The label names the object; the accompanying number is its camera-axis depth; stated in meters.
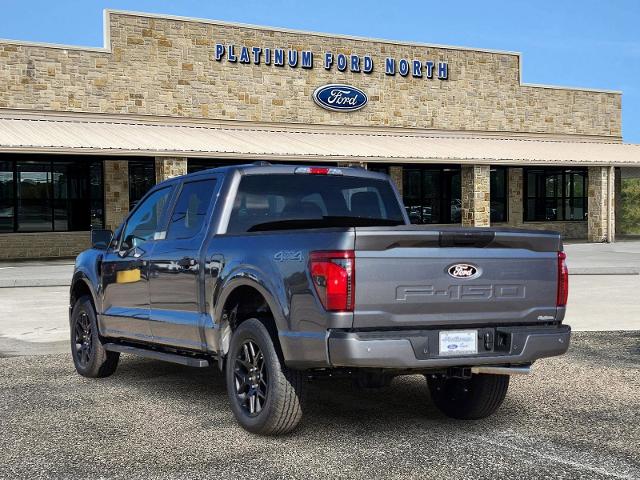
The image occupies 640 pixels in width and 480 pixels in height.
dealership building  28.61
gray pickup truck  5.75
